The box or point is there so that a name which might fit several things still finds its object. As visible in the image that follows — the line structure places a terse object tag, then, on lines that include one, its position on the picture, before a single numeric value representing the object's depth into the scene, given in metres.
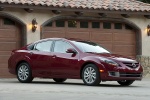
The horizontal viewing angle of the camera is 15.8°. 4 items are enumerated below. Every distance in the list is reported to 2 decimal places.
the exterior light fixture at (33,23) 22.19
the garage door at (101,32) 22.83
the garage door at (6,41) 21.48
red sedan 16.02
